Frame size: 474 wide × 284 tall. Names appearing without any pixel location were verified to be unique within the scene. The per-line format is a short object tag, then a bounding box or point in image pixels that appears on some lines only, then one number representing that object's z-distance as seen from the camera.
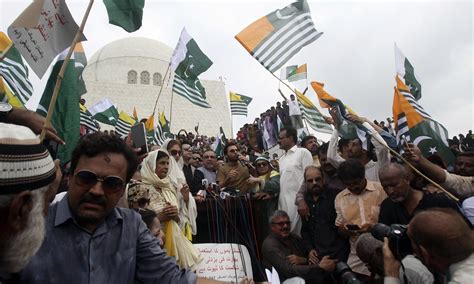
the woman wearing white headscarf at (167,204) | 3.49
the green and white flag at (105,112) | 10.03
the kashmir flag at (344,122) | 4.18
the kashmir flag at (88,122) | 7.35
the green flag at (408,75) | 4.94
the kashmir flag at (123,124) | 10.33
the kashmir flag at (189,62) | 7.16
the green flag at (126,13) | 3.62
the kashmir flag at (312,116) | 6.15
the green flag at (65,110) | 3.01
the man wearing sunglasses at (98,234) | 1.54
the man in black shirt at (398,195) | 3.17
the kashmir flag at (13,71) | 4.78
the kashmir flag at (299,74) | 8.85
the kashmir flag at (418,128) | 4.02
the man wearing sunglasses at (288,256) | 3.62
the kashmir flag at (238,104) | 13.20
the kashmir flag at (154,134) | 8.47
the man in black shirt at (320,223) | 3.76
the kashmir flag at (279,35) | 5.43
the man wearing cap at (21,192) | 1.00
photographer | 1.86
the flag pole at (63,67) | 1.58
